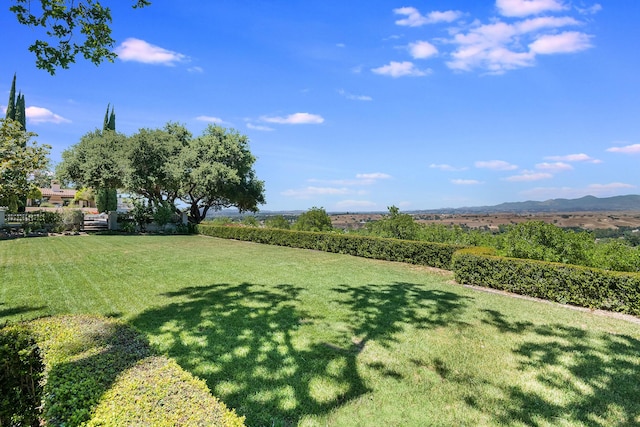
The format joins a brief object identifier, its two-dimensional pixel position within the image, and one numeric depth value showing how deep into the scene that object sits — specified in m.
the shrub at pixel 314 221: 18.39
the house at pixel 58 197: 48.92
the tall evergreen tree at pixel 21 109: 35.09
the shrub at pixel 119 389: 1.97
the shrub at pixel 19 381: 2.25
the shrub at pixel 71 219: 20.59
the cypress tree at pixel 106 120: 43.66
